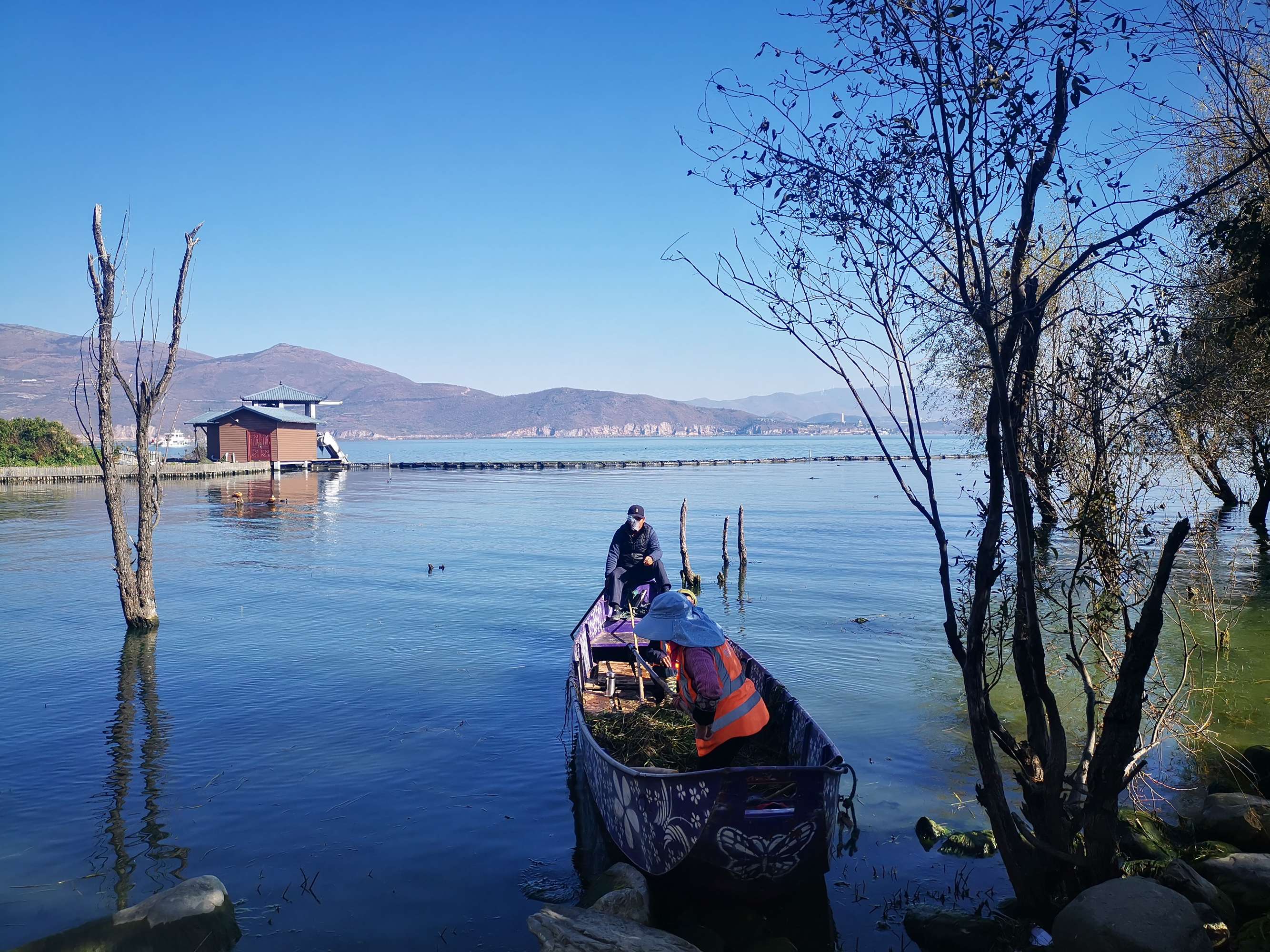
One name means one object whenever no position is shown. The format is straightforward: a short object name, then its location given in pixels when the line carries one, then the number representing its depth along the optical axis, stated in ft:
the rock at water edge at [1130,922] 17.47
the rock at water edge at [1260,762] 29.17
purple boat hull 22.02
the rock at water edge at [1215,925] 19.51
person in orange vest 24.23
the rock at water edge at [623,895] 21.79
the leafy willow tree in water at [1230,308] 22.86
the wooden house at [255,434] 241.96
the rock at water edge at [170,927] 20.30
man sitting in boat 51.83
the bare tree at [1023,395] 18.89
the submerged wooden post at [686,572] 79.46
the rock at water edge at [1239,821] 24.59
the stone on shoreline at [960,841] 26.63
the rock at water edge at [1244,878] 21.13
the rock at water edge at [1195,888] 20.36
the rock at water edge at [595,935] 19.12
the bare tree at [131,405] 50.34
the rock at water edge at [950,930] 20.92
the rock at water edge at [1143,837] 22.50
